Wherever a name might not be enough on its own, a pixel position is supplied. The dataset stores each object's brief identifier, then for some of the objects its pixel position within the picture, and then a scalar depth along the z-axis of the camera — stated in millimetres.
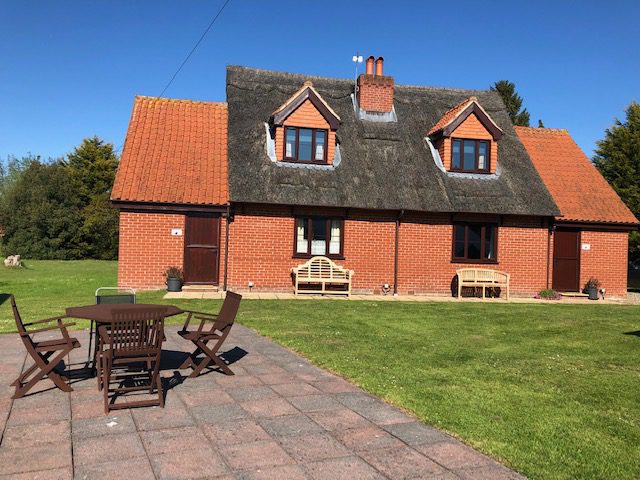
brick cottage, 16469
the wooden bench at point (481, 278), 17373
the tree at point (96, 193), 41781
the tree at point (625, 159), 26172
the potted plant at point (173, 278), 15781
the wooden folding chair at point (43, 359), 5497
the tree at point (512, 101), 36688
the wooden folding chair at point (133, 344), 5254
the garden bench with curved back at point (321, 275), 16531
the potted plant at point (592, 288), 18609
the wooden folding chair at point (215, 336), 6457
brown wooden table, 5583
